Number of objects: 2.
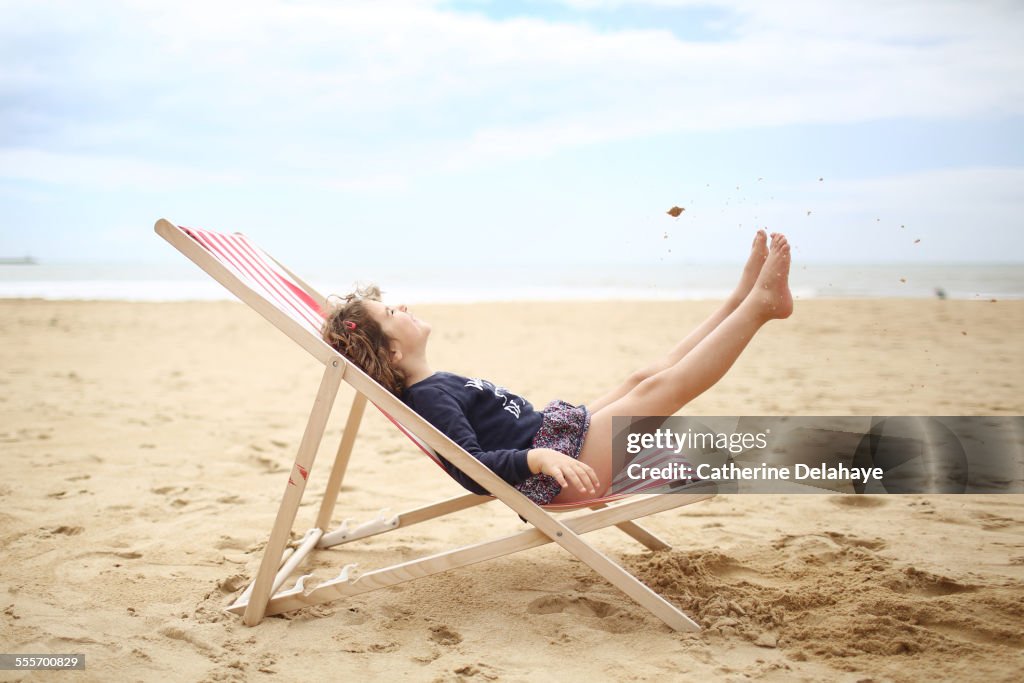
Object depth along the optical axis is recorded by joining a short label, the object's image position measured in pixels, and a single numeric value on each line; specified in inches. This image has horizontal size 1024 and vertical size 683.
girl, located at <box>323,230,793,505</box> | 101.3
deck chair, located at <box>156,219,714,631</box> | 88.2
